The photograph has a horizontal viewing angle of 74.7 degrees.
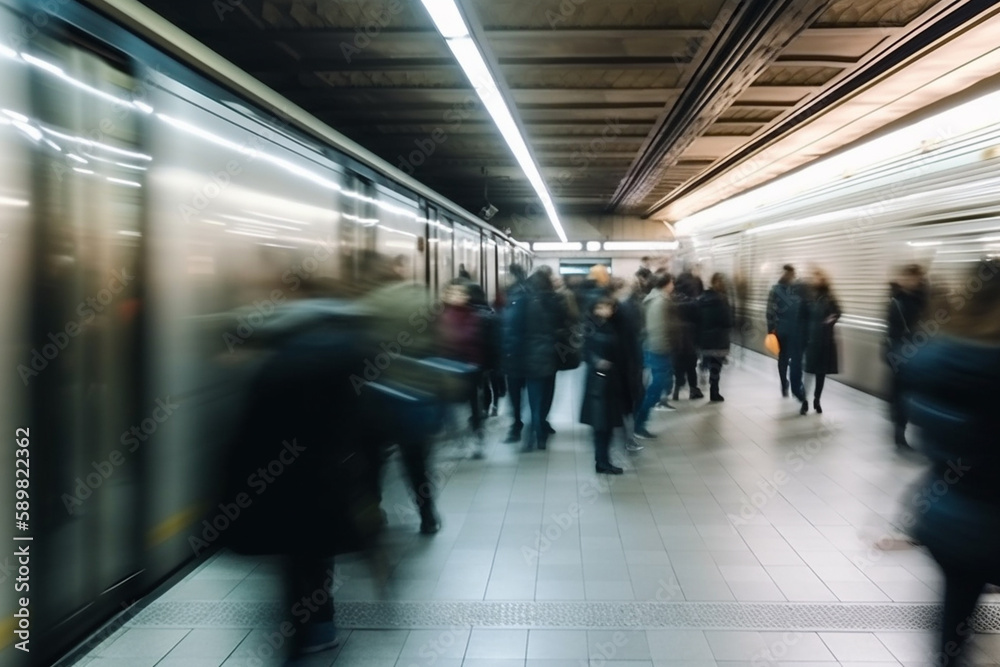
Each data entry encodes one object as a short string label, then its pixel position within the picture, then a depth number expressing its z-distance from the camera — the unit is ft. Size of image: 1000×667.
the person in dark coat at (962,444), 7.11
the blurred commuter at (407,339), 8.81
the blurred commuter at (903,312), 20.94
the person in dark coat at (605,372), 18.83
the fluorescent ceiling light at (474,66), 14.88
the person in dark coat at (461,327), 20.22
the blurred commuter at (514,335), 21.65
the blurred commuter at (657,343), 23.36
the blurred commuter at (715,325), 30.07
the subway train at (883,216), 23.35
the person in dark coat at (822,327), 26.02
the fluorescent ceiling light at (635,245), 83.10
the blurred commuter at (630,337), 18.97
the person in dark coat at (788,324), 27.45
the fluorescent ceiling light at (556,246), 83.30
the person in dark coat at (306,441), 7.72
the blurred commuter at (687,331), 29.40
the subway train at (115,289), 7.57
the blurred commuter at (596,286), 23.76
